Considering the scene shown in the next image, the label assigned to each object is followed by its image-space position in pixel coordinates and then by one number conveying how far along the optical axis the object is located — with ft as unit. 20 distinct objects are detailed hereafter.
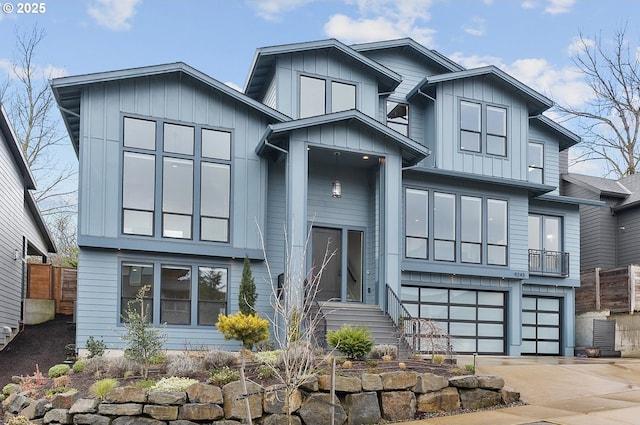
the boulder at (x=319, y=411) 32.68
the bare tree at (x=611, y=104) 100.68
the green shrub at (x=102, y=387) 31.99
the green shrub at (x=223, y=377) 33.17
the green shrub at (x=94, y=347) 43.83
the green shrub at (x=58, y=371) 39.29
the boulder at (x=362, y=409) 33.38
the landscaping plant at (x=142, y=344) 35.94
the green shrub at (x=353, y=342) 38.52
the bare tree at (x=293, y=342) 27.30
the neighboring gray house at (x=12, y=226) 56.34
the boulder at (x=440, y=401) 35.04
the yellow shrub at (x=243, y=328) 31.99
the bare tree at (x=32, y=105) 98.89
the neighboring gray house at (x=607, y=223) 76.07
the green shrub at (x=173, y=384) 32.27
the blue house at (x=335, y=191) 48.52
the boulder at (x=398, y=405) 34.09
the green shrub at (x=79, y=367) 39.19
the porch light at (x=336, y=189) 53.21
